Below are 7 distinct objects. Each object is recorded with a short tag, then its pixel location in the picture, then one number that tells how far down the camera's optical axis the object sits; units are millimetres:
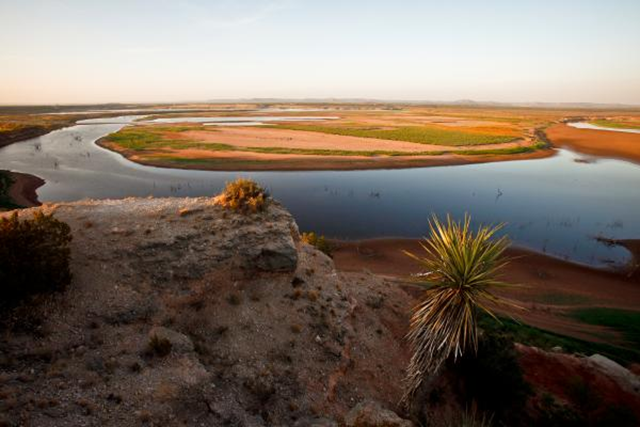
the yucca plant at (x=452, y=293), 9758
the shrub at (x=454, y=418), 10758
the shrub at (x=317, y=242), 21939
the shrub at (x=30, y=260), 9797
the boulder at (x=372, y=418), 9227
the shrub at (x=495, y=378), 11312
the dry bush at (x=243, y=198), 15781
